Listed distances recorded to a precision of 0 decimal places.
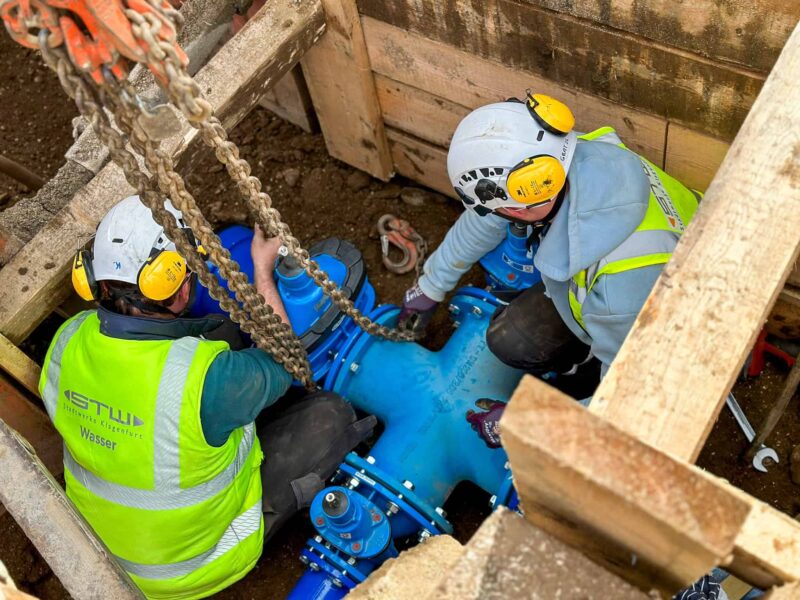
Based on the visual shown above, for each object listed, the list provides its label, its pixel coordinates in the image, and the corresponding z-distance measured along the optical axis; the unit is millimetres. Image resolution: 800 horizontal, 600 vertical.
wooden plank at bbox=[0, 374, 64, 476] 3240
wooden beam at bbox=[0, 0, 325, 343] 3189
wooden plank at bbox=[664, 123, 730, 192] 3051
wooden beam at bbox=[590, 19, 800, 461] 1480
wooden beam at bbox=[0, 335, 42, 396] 3133
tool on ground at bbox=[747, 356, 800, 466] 3080
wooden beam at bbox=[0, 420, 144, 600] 2281
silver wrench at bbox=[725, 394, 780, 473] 3568
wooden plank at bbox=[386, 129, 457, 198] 4177
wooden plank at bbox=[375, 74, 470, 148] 3766
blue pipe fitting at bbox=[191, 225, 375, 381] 3264
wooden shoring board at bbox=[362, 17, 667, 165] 3172
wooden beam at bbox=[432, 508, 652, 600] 1316
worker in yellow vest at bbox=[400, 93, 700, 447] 2717
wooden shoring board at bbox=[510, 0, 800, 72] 2531
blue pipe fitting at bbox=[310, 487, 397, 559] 2934
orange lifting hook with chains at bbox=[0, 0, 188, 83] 1627
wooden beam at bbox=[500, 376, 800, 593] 1186
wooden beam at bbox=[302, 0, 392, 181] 3648
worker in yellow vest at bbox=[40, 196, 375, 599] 2879
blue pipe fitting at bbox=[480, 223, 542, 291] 3365
